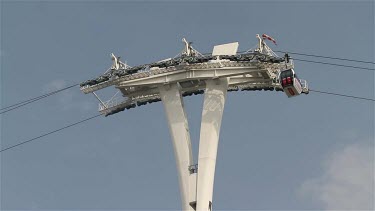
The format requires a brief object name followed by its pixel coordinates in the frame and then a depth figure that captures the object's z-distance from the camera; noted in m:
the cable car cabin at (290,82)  70.94
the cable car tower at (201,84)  72.88
